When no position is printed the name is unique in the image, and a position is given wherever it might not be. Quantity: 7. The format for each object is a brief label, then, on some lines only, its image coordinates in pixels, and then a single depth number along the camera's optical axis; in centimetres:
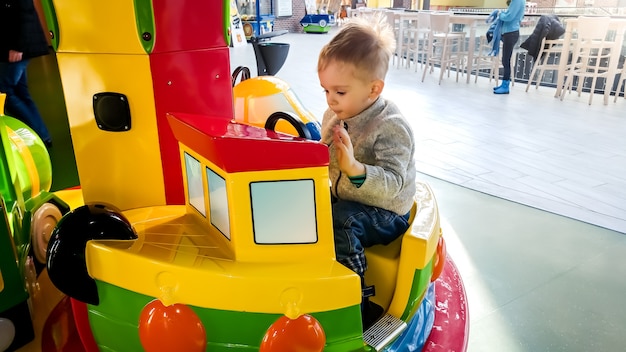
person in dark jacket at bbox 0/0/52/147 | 211
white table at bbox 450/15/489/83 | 561
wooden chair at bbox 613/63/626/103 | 481
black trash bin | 284
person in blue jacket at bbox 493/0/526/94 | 535
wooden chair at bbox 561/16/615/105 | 474
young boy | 112
